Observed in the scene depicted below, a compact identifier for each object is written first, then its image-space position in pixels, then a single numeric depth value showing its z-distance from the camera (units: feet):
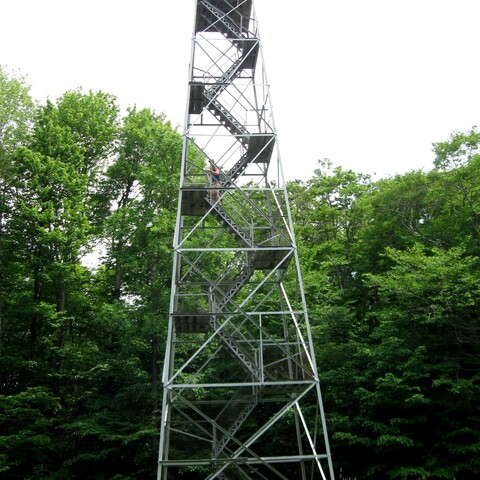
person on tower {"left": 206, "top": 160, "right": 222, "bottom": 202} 47.09
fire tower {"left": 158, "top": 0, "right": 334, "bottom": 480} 41.70
